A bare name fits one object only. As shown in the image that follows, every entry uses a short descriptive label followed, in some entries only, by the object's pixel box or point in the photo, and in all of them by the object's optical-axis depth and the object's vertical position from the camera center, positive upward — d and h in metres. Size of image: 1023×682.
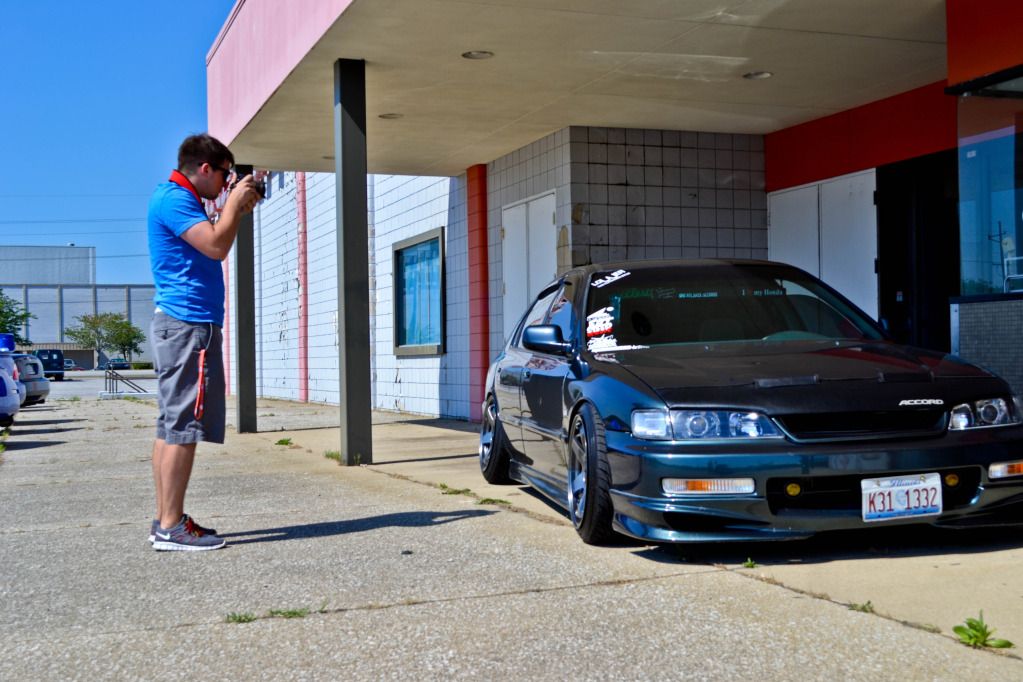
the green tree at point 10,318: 84.53 +2.57
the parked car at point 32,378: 20.84 -0.51
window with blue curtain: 15.93 +0.73
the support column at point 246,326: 13.21 +0.25
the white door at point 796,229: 11.92 +1.19
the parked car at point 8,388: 15.33 -0.51
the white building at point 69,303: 120.53 +5.08
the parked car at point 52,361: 58.12 -0.54
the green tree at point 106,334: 101.38 +1.46
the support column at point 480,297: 14.45 +0.59
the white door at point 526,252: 12.60 +1.05
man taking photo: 5.20 +0.13
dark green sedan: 4.44 -0.42
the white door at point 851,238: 11.07 +1.00
